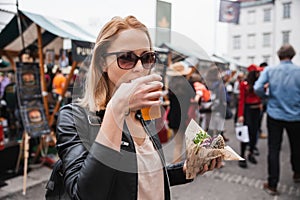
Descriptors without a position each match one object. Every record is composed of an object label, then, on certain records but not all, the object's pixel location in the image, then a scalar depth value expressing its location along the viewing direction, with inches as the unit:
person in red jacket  190.7
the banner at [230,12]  360.0
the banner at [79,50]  164.4
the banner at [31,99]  165.6
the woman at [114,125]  30.0
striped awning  172.4
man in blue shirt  141.5
